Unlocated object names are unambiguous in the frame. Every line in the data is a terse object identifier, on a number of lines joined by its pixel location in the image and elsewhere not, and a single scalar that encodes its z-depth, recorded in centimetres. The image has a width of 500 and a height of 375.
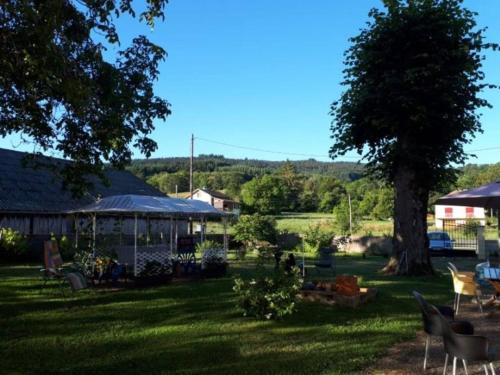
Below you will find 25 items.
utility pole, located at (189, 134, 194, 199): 3653
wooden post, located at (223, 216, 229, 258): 1545
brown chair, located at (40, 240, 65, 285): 1109
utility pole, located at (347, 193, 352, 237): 3472
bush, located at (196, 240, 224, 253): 1514
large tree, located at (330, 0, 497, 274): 1371
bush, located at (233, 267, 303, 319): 790
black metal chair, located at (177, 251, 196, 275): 1484
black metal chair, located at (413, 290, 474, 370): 486
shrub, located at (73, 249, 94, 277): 1291
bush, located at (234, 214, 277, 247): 2752
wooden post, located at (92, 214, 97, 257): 1409
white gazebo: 1308
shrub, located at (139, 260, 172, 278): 1232
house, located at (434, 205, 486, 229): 6259
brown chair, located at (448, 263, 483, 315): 865
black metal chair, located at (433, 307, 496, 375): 420
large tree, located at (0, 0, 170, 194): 650
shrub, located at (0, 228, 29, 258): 1992
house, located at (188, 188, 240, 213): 6900
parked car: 2569
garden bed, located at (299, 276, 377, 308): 913
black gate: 2575
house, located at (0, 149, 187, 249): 2211
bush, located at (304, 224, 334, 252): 2783
